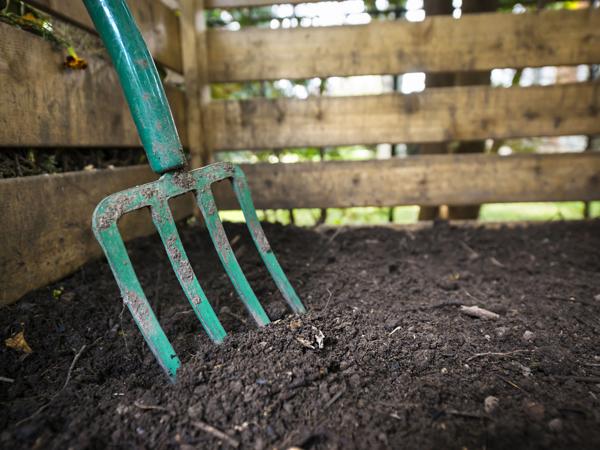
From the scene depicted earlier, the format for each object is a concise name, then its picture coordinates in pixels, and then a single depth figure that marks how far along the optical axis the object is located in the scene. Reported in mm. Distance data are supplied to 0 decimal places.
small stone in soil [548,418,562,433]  341
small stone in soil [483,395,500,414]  366
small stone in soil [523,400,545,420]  357
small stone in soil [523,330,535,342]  484
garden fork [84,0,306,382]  401
